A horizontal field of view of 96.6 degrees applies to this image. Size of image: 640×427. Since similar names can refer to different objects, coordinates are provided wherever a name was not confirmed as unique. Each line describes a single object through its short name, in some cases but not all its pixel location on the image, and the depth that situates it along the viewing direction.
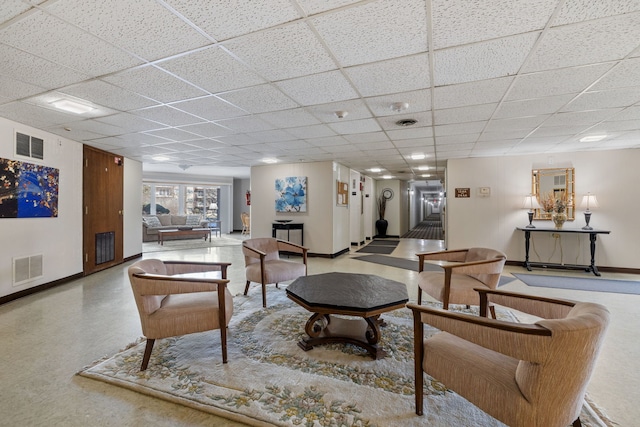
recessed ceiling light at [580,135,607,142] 4.70
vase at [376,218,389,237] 11.73
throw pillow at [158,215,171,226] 11.23
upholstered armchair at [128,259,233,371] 2.16
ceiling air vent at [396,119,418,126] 3.94
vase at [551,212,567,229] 5.81
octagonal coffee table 2.33
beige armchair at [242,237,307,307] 3.70
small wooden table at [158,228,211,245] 10.20
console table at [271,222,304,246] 7.52
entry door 5.33
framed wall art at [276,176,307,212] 7.59
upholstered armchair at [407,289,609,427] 1.22
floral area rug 1.71
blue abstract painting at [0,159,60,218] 3.78
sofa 10.48
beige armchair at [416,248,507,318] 2.95
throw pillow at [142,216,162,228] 10.47
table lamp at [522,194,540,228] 6.04
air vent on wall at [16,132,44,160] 3.97
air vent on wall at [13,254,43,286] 3.91
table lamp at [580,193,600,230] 5.62
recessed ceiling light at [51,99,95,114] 3.25
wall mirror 5.96
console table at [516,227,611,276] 5.45
